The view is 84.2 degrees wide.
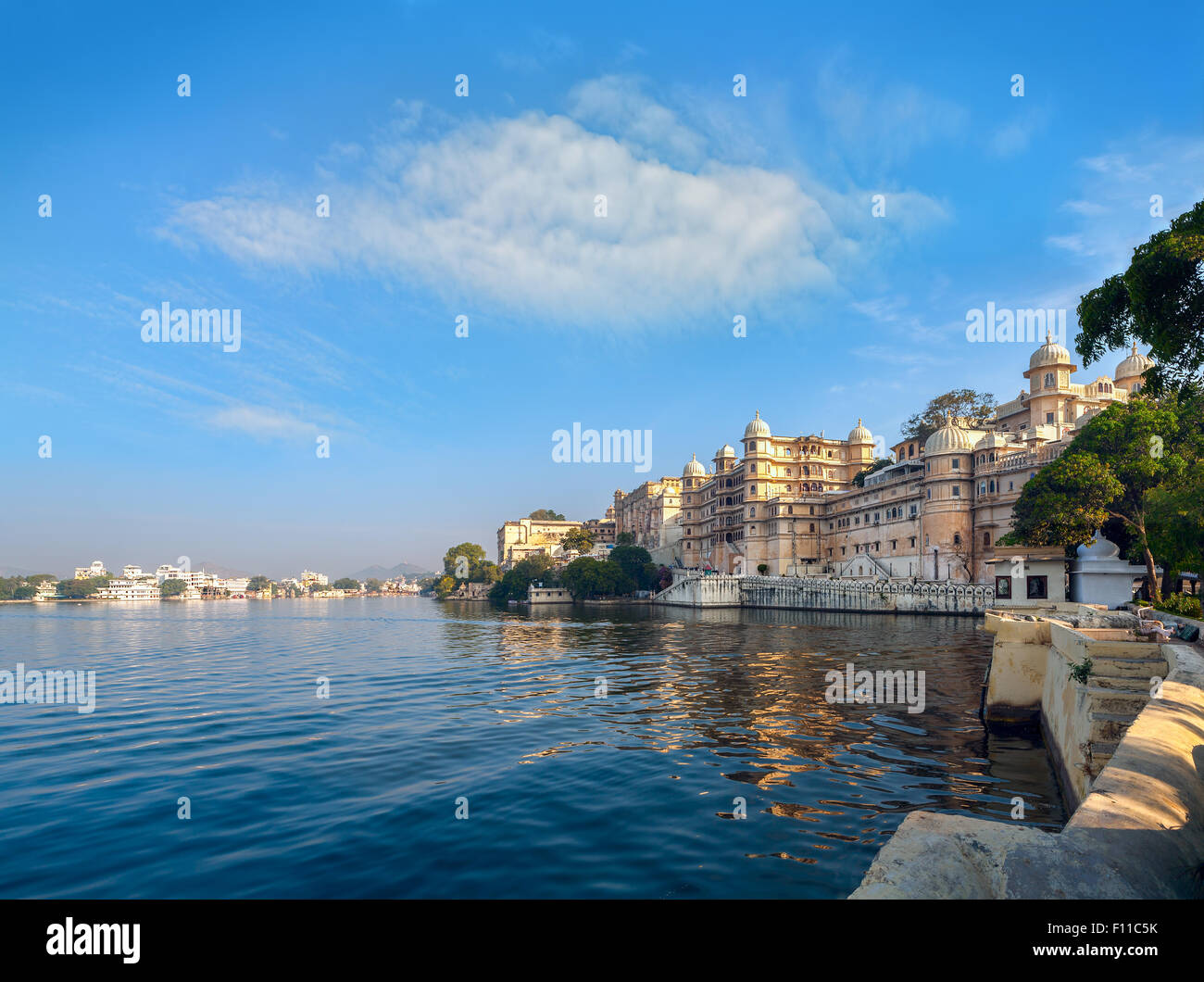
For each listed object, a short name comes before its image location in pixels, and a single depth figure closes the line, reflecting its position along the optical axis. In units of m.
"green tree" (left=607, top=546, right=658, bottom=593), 114.25
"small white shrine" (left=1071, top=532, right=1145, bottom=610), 49.53
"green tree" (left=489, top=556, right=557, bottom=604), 123.25
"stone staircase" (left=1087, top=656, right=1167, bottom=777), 10.73
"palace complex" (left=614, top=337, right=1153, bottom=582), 67.44
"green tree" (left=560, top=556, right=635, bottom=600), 108.38
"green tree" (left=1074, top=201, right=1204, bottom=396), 15.55
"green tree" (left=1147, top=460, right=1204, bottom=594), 27.77
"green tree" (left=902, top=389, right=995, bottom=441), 88.38
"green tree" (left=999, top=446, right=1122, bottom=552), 44.31
